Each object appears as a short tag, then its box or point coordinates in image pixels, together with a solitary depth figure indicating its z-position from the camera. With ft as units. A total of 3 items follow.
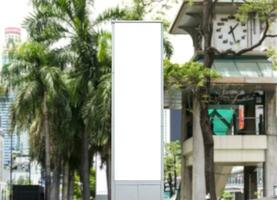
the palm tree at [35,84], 112.06
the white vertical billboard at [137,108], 55.98
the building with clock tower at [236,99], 99.45
